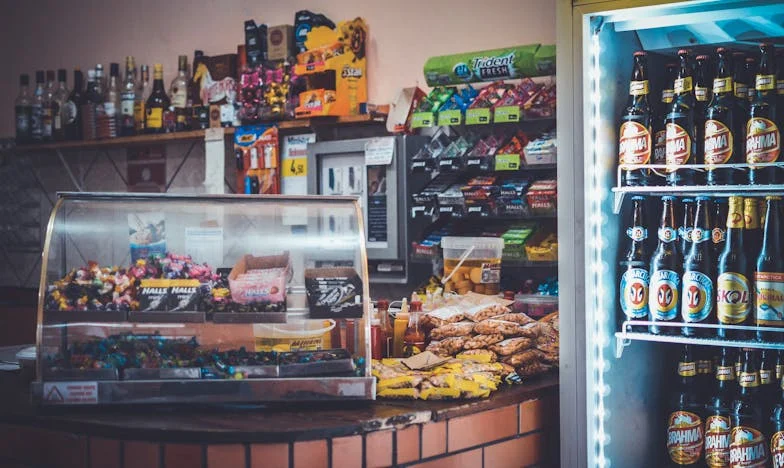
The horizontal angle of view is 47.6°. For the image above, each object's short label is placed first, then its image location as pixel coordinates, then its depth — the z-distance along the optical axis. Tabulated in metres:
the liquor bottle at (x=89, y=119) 6.44
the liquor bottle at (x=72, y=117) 6.56
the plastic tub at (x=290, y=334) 2.54
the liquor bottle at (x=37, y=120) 6.72
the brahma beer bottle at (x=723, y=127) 2.65
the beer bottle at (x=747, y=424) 2.64
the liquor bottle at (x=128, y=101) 6.28
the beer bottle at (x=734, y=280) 2.63
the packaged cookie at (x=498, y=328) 2.99
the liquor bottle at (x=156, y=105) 6.12
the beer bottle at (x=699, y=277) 2.67
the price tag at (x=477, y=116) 4.53
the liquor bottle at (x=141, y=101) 6.21
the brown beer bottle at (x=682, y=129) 2.70
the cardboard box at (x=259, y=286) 2.51
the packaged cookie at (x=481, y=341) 2.97
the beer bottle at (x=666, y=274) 2.69
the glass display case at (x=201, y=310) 2.48
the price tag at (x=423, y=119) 4.71
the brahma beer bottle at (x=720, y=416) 2.71
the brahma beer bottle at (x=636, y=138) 2.71
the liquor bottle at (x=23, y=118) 6.75
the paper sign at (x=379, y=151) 4.84
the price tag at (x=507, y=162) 4.43
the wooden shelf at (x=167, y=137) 5.16
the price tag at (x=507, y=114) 4.42
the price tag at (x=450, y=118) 4.61
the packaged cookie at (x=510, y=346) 2.93
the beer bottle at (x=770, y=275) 2.56
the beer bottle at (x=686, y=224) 2.79
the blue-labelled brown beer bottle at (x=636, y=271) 2.72
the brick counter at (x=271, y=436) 2.28
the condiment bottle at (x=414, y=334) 3.05
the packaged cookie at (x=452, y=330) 3.03
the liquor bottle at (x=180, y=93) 6.00
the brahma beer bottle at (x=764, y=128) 2.58
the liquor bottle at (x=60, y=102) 6.65
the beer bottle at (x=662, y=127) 2.78
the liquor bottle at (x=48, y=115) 6.70
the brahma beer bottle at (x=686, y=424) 2.79
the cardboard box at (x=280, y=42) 5.61
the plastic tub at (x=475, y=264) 3.62
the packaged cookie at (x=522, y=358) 2.91
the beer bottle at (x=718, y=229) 2.77
